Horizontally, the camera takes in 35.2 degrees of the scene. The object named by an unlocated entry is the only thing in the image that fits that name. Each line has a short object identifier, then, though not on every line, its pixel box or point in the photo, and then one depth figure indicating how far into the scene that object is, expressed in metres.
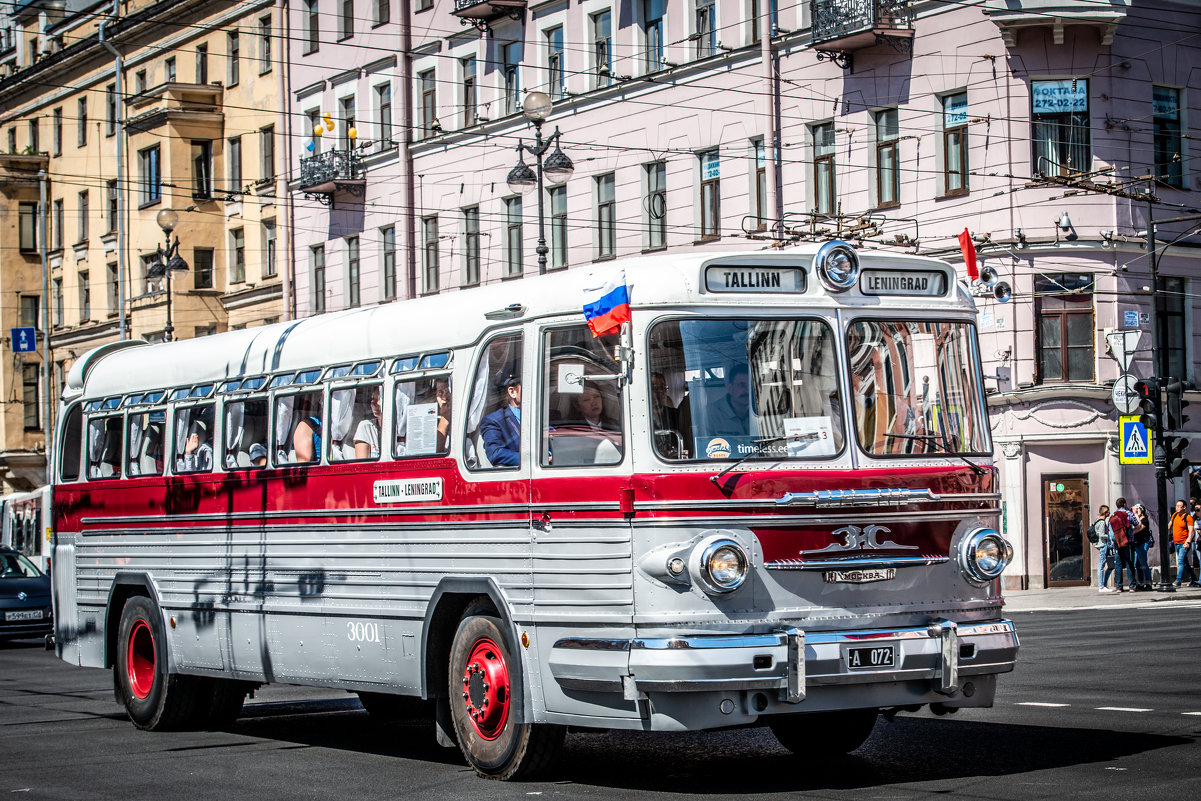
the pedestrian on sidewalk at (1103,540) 34.97
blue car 28.34
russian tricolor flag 10.58
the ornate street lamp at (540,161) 28.97
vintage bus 10.29
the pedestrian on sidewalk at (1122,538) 34.10
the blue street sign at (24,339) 60.34
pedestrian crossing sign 34.09
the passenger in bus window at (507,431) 11.35
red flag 13.73
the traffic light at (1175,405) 33.50
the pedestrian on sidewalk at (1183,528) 35.25
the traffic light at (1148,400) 33.34
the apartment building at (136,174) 56.72
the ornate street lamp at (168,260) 44.25
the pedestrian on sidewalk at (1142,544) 34.53
